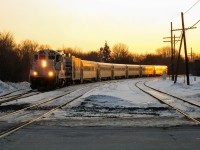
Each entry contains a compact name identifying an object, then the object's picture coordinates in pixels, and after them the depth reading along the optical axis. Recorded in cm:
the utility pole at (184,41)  4498
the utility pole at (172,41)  6826
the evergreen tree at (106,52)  18675
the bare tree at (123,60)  18068
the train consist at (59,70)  3734
